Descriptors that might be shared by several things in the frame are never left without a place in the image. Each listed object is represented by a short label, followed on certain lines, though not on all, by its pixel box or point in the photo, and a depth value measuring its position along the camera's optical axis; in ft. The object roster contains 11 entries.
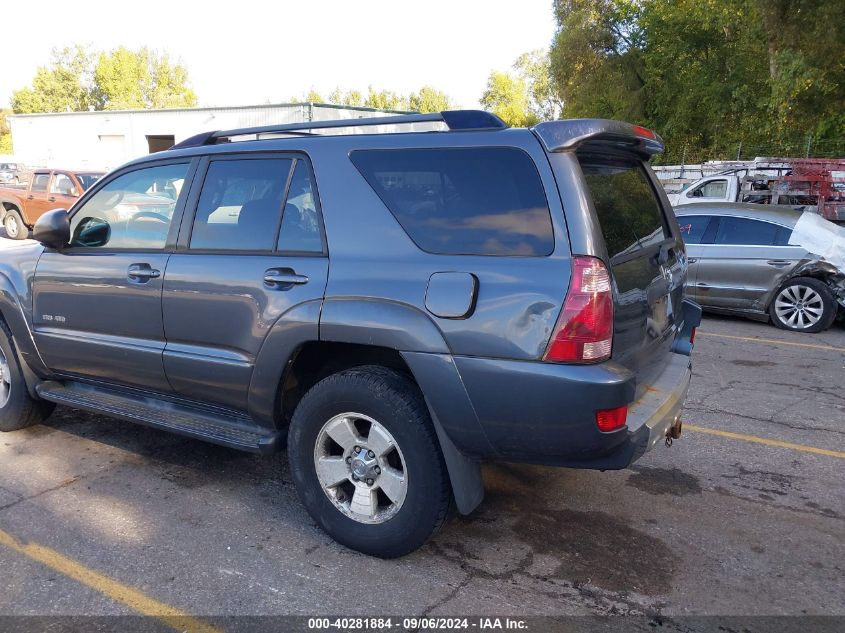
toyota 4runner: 9.22
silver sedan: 28.25
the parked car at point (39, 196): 52.34
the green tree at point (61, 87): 236.84
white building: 84.84
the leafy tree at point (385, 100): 320.50
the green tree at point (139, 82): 237.72
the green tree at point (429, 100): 324.60
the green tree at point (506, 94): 285.84
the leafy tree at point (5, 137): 250.57
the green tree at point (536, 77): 258.63
